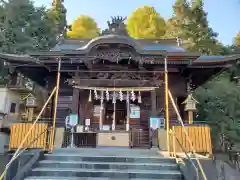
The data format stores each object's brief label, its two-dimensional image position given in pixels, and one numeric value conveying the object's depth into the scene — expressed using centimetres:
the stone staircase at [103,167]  514
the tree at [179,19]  2080
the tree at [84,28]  2973
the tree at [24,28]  1682
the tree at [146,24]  2835
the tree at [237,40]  2412
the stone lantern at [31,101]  980
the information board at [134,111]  1078
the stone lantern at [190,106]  941
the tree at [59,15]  2586
